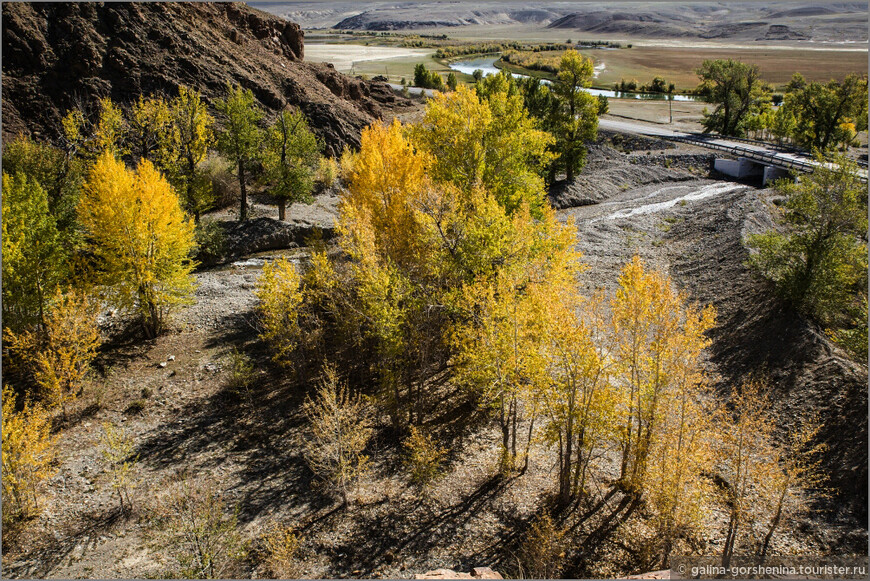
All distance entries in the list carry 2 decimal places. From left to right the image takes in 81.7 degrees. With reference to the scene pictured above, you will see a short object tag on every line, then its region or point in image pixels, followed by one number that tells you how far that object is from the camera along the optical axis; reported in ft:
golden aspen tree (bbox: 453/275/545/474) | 54.08
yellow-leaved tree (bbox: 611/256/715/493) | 48.39
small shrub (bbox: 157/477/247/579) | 47.78
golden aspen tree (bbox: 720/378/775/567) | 45.68
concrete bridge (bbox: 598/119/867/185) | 178.40
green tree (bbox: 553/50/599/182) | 164.76
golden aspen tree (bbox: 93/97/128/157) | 118.32
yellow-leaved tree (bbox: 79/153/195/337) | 78.74
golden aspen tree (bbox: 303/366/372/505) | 55.98
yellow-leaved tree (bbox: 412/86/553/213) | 92.17
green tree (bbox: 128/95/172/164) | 126.31
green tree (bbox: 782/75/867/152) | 186.80
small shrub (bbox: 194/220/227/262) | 117.80
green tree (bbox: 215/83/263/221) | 129.18
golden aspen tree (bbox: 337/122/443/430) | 64.69
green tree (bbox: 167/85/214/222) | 122.21
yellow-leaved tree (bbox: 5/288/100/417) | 64.49
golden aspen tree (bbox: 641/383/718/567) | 45.78
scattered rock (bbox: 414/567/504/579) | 47.97
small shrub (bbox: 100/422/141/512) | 55.01
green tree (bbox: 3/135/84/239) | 96.02
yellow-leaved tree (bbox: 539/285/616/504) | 49.88
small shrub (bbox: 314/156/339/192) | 165.07
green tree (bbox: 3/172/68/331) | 71.26
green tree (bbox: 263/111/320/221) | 131.23
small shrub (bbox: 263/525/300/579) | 49.14
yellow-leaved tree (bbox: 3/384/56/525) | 51.49
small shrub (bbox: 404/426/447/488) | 60.39
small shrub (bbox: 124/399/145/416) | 70.33
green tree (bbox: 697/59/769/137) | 228.84
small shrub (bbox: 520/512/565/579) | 48.96
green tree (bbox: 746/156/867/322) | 78.64
